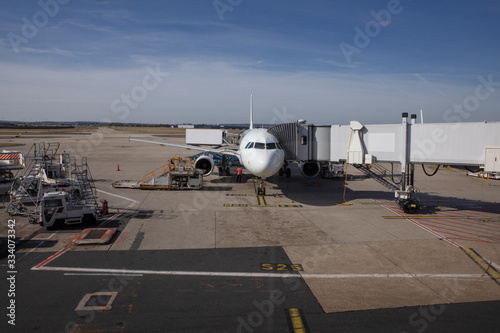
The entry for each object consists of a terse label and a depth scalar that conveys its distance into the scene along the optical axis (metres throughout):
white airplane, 21.27
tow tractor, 16.08
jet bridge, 18.22
